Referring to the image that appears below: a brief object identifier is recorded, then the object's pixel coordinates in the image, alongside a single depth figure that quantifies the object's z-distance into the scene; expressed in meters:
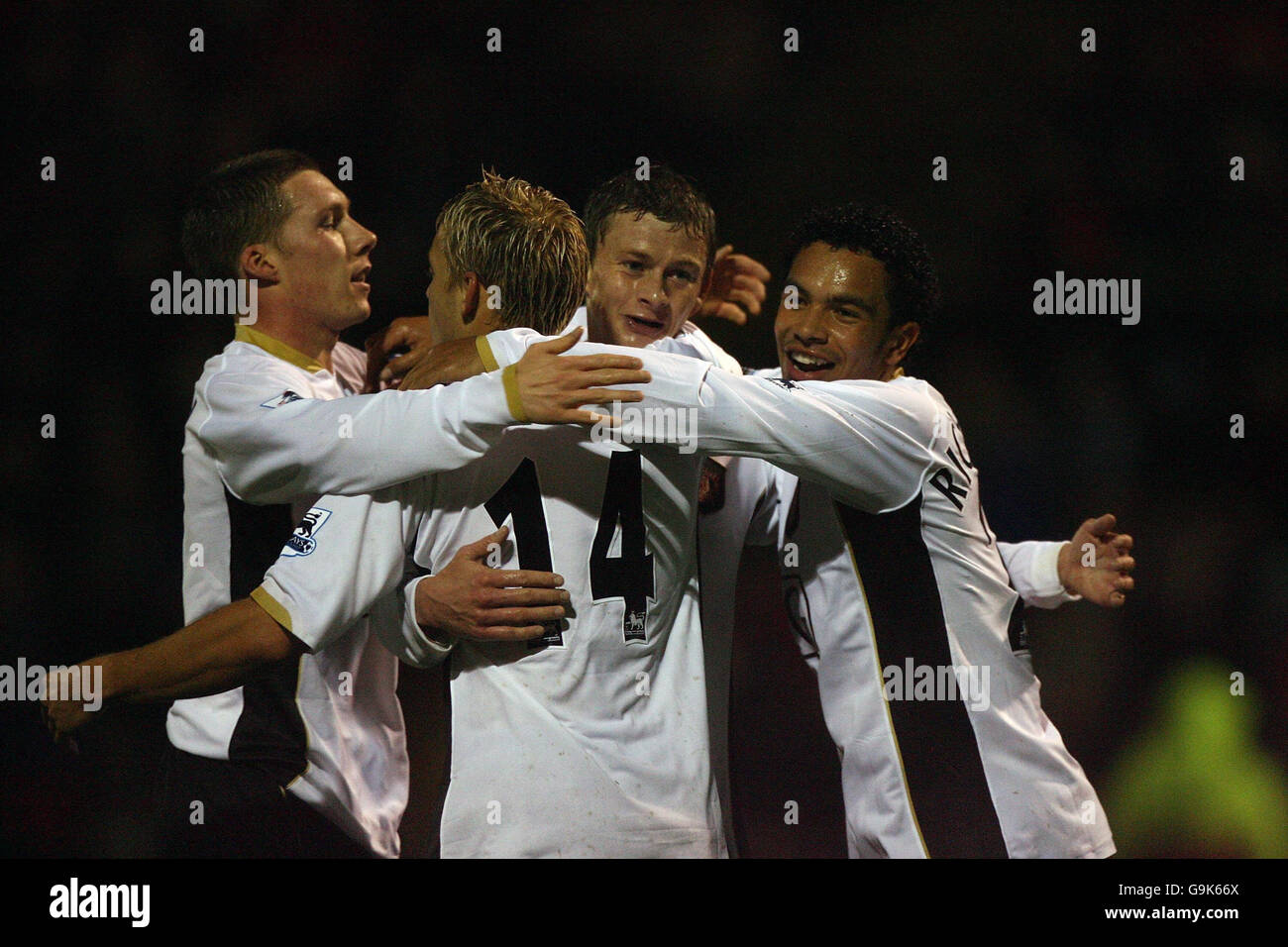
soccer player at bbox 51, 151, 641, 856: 4.28
